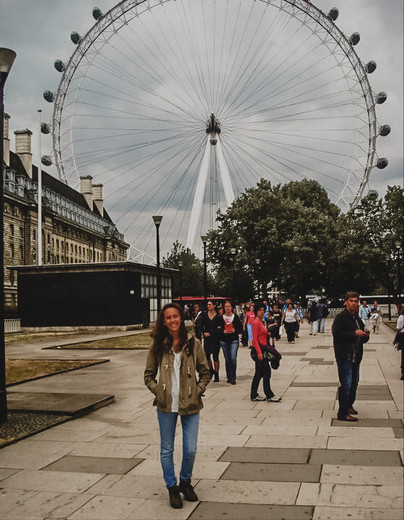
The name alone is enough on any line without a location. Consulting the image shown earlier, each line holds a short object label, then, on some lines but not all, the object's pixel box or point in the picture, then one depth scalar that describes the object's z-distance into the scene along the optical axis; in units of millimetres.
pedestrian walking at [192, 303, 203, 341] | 17047
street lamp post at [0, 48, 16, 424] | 10609
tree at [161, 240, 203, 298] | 111812
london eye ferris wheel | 44838
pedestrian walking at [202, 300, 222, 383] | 15742
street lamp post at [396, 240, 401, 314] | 53106
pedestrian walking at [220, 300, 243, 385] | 15539
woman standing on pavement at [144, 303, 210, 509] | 6293
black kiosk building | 49125
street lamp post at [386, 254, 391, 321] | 67262
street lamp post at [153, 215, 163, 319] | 31495
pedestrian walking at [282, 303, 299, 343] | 30203
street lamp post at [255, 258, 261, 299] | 61312
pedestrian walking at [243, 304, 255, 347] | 20778
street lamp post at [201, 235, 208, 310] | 40325
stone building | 89812
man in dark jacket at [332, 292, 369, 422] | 10234
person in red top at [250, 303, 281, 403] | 12703
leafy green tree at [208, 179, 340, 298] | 64500
